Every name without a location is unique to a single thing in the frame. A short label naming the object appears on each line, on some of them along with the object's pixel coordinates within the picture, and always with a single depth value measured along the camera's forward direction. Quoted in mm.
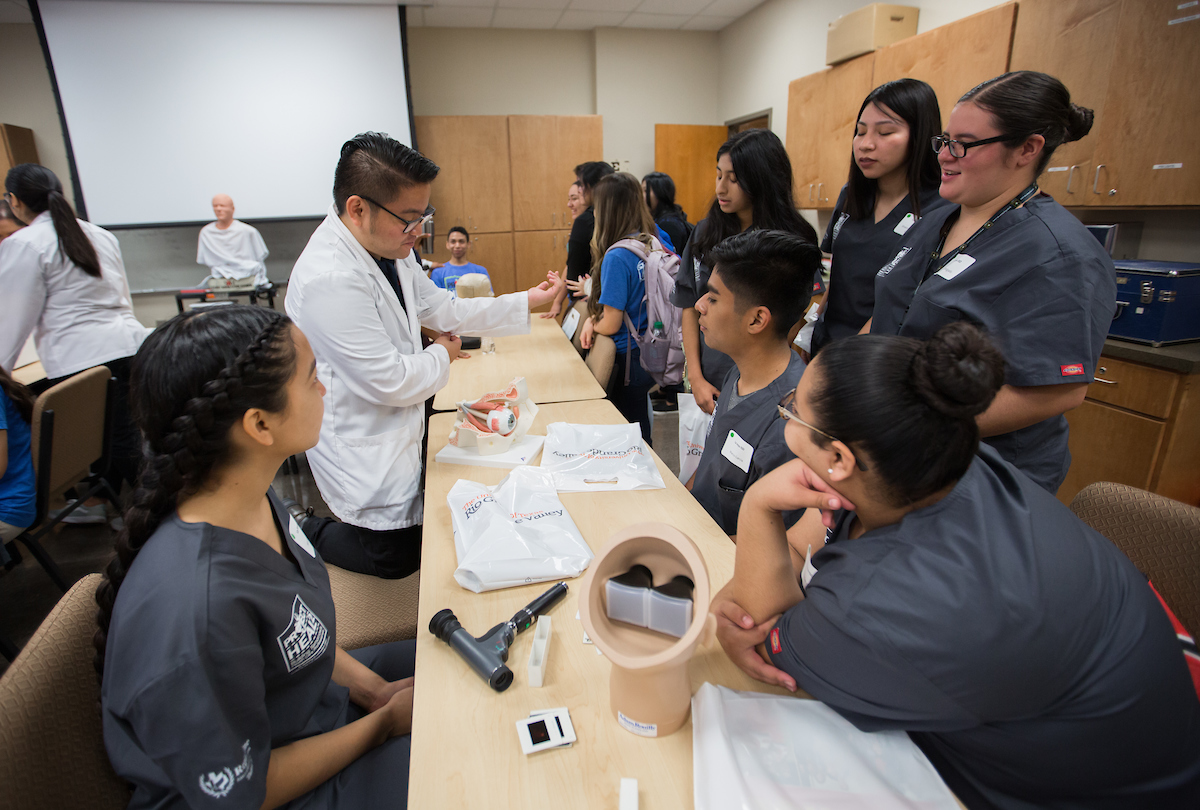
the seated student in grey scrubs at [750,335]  1412
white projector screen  4609
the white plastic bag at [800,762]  684
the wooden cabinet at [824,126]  3814
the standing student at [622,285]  2572
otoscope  890
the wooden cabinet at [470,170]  5699
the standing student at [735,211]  1981
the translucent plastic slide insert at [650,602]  752
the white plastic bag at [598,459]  1498
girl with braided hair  708
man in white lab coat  1492
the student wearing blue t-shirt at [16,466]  1821
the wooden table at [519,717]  735
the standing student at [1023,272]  1164
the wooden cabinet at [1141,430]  2139
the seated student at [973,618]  646
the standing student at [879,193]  1636
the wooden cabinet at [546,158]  5887
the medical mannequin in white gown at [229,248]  5055
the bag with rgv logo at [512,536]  1121
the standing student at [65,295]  2418
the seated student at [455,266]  3633
